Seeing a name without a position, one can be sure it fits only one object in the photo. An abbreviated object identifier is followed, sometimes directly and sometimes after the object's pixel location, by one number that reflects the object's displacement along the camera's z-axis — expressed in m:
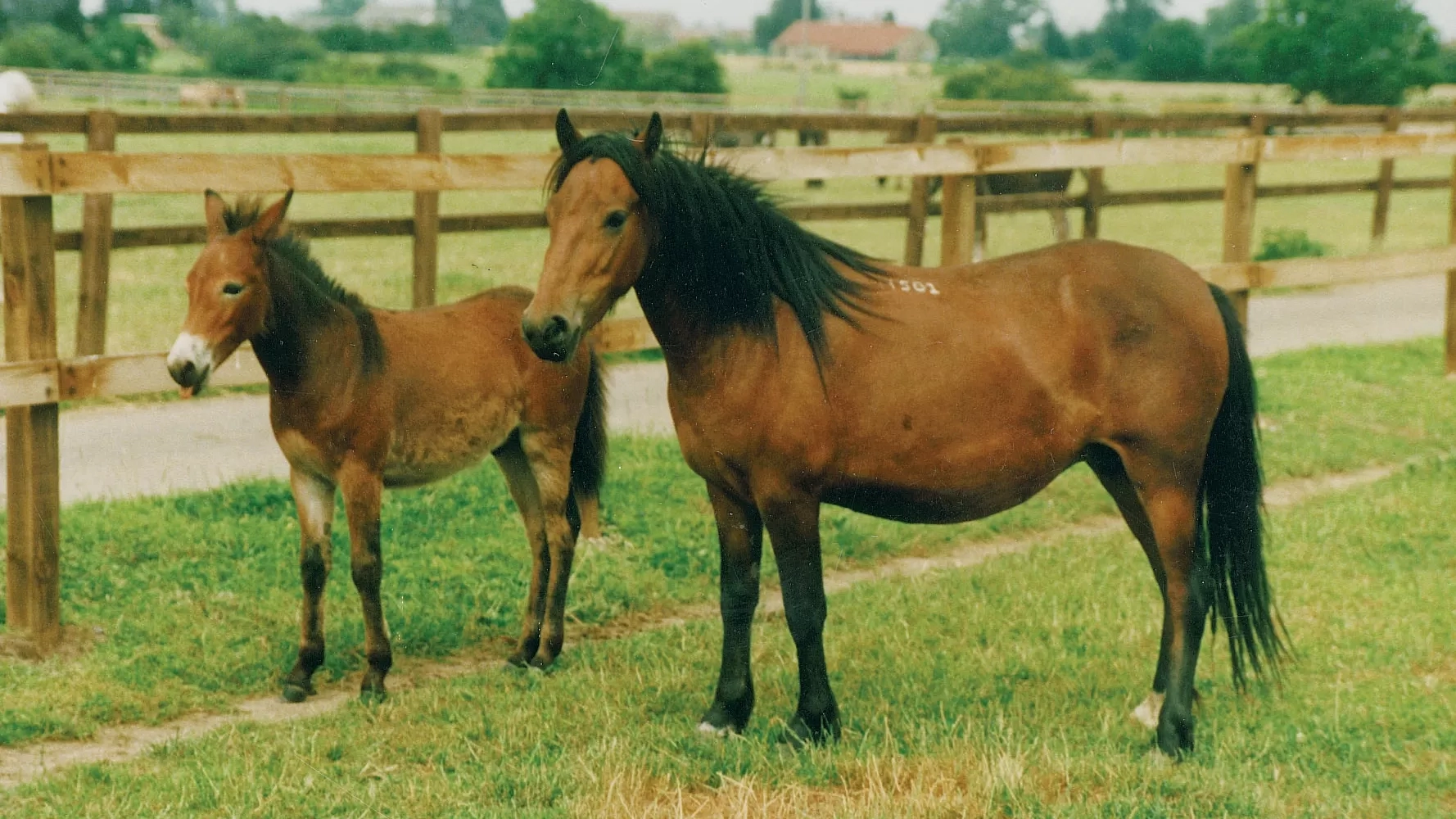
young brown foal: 4.93
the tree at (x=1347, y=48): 31.19
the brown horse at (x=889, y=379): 4.43
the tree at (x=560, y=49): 31.12
